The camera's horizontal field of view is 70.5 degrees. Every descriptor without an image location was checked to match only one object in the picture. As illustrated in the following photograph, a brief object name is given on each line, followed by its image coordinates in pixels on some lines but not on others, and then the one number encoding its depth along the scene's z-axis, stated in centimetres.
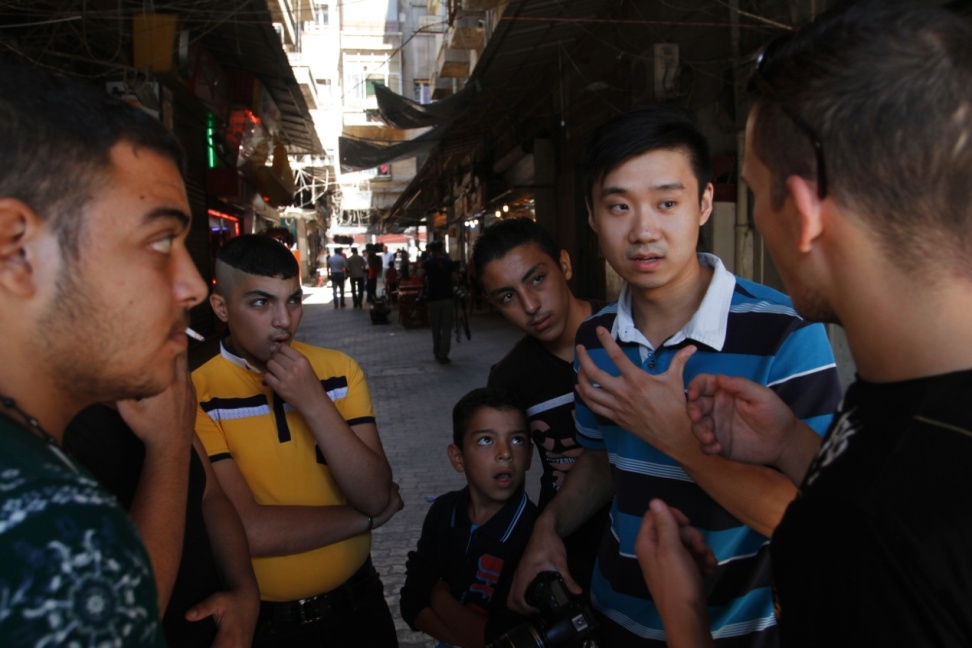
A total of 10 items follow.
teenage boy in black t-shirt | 243
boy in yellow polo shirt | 209
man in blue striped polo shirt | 151
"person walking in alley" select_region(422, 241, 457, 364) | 1141
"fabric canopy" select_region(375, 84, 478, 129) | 1117
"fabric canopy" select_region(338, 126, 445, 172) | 1256
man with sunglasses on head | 77
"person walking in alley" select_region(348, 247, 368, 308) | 2156
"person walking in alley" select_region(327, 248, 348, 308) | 2245
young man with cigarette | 76
